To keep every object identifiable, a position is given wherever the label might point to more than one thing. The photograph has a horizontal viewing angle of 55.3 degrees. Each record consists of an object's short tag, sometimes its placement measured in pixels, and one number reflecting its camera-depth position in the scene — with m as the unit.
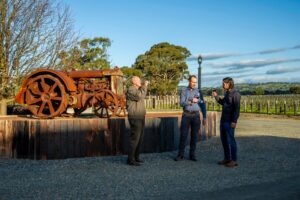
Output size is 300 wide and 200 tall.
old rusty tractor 7.54
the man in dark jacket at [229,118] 5.83
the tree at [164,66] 40.79
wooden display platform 6.49
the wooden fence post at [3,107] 9.93
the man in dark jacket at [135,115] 5.83
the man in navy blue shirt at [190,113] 6.24
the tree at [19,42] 10.10
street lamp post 10.46
